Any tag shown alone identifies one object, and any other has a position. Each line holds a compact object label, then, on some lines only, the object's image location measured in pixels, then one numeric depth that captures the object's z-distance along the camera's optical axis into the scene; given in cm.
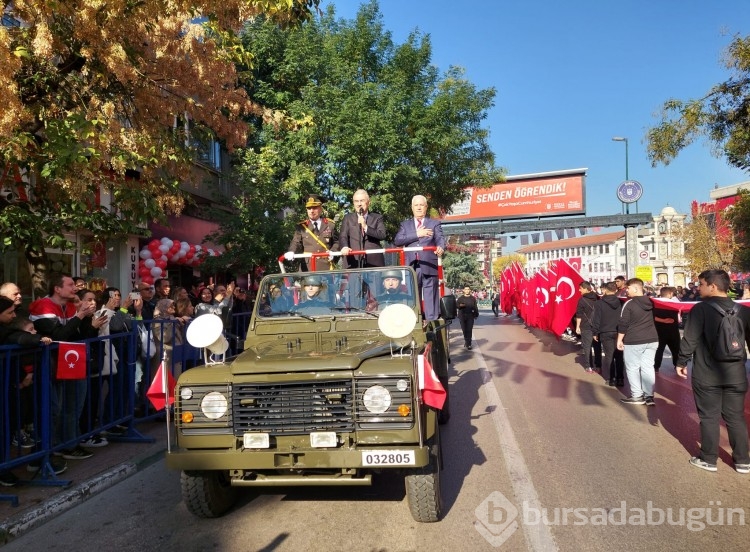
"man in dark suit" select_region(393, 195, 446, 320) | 638
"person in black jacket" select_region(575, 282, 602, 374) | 1134
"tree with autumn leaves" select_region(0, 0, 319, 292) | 617
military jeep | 383
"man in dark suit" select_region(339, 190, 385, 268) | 702
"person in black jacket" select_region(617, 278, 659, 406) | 812
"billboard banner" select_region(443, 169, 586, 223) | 4138
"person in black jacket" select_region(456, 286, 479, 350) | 1563
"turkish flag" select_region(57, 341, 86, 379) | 550
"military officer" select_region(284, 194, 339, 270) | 728
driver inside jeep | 543
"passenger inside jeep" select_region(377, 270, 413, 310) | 543
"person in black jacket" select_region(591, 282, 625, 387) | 975
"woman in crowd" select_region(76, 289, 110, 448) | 609
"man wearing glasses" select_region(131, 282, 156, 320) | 894
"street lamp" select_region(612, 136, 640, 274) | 3388
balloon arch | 1429
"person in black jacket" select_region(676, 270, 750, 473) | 524
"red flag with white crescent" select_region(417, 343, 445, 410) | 383
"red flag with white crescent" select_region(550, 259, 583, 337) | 1385
